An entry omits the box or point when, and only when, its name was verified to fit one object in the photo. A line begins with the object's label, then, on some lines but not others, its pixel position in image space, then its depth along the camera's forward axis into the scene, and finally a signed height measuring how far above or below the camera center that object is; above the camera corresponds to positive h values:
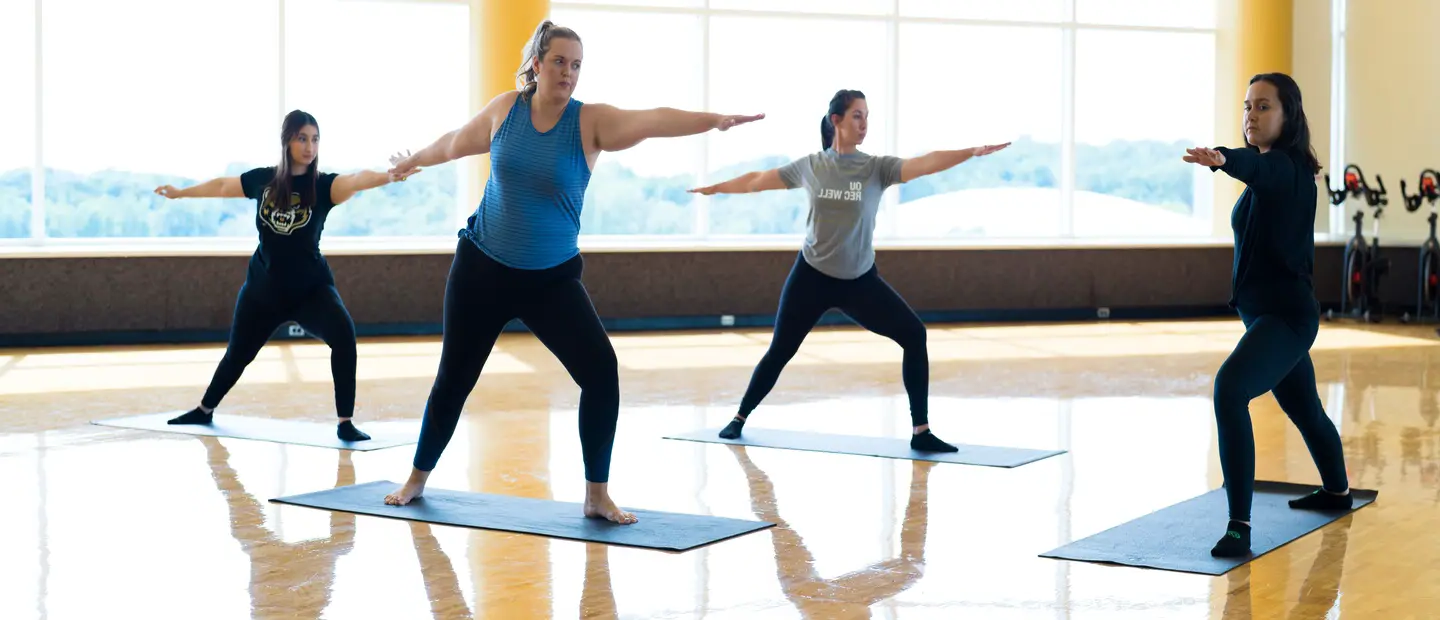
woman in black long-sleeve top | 4.26 -0.02
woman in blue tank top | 4.33 +0.08
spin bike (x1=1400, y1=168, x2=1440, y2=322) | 12.61 +0.05
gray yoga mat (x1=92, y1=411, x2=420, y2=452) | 6.30 -0.72
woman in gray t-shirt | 6.11 +0.04
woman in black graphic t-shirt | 6.21 -0.01
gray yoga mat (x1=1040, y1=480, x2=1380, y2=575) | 4.20 -0.77
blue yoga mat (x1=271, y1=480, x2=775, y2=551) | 4.47 -0.77
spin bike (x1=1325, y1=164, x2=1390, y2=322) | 12.97 -0.02
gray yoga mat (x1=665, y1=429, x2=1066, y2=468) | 5.98 -0.73
